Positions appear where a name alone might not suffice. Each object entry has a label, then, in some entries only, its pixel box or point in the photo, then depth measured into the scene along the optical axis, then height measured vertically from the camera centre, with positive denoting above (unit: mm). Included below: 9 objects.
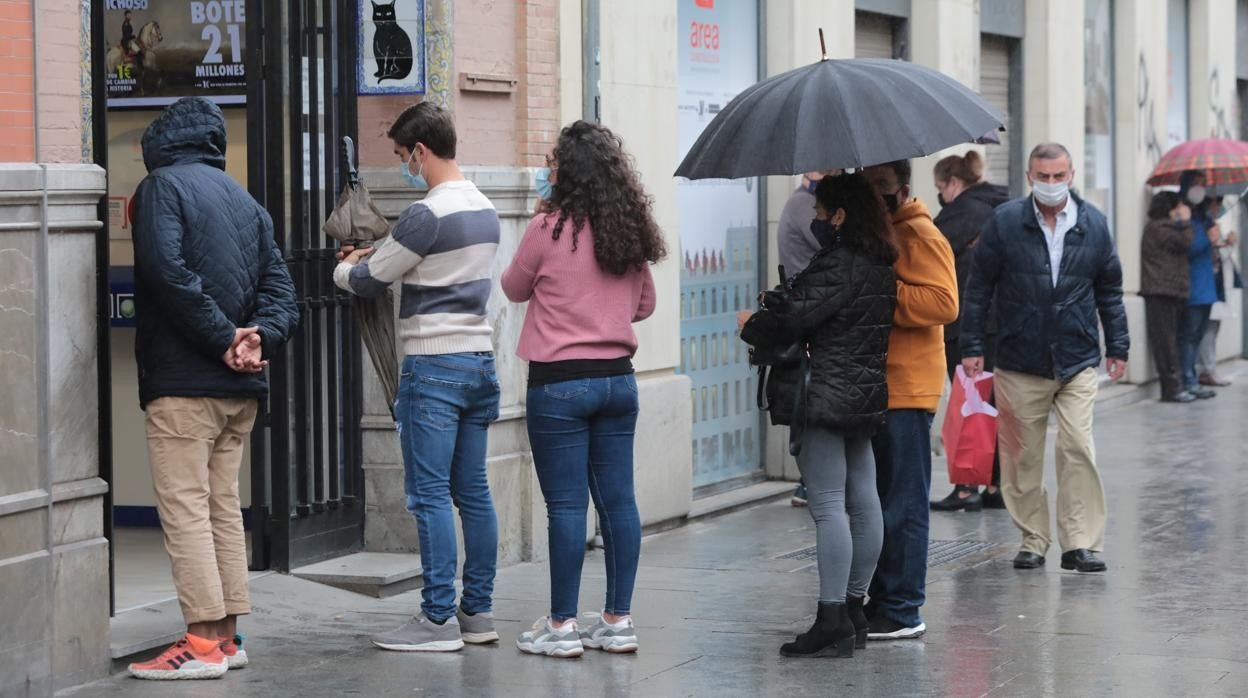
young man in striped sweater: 13224 -402
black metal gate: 15577 -267
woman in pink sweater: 13031 -413
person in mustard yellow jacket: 13597 -641
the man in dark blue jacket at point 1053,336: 16796 -505
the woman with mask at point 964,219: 20625 +14
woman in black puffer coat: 13016 -437
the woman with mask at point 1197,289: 33592 -613
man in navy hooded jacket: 12285 -369
